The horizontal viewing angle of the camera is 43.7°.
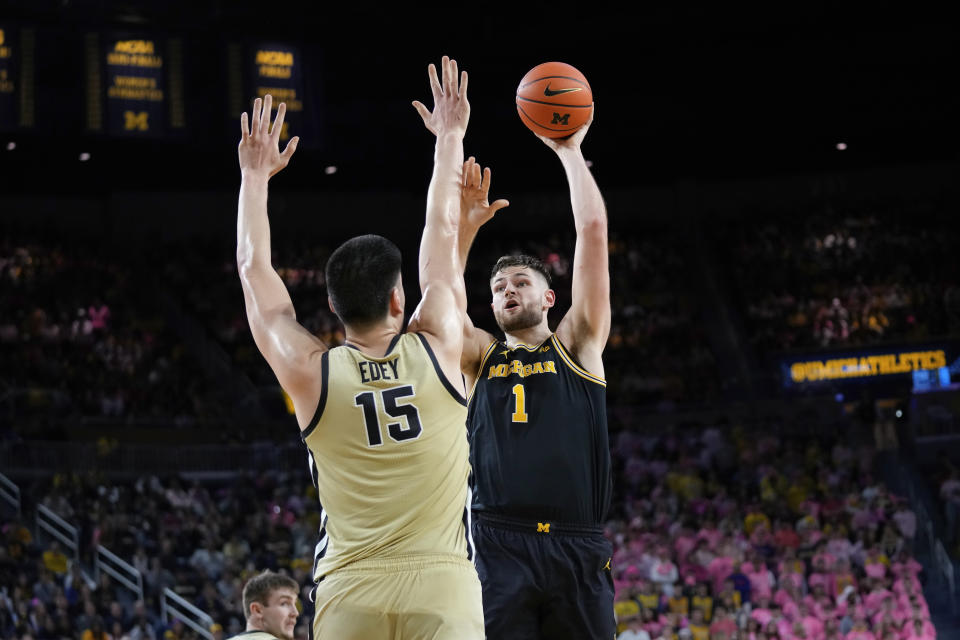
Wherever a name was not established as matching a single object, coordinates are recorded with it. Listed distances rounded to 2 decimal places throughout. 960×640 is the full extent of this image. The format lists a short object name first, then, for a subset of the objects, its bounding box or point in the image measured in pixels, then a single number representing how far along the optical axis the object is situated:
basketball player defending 3.77
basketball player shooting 5.30
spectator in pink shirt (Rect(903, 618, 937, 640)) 14.24
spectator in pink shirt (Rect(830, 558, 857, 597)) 15.63
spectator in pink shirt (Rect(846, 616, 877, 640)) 14.30
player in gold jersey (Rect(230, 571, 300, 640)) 6.24
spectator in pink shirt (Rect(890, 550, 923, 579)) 15.99
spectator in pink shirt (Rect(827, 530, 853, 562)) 16.57
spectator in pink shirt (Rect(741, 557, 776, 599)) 15.62
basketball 6.11
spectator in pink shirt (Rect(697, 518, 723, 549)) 16.88
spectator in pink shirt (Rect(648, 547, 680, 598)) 15.96
